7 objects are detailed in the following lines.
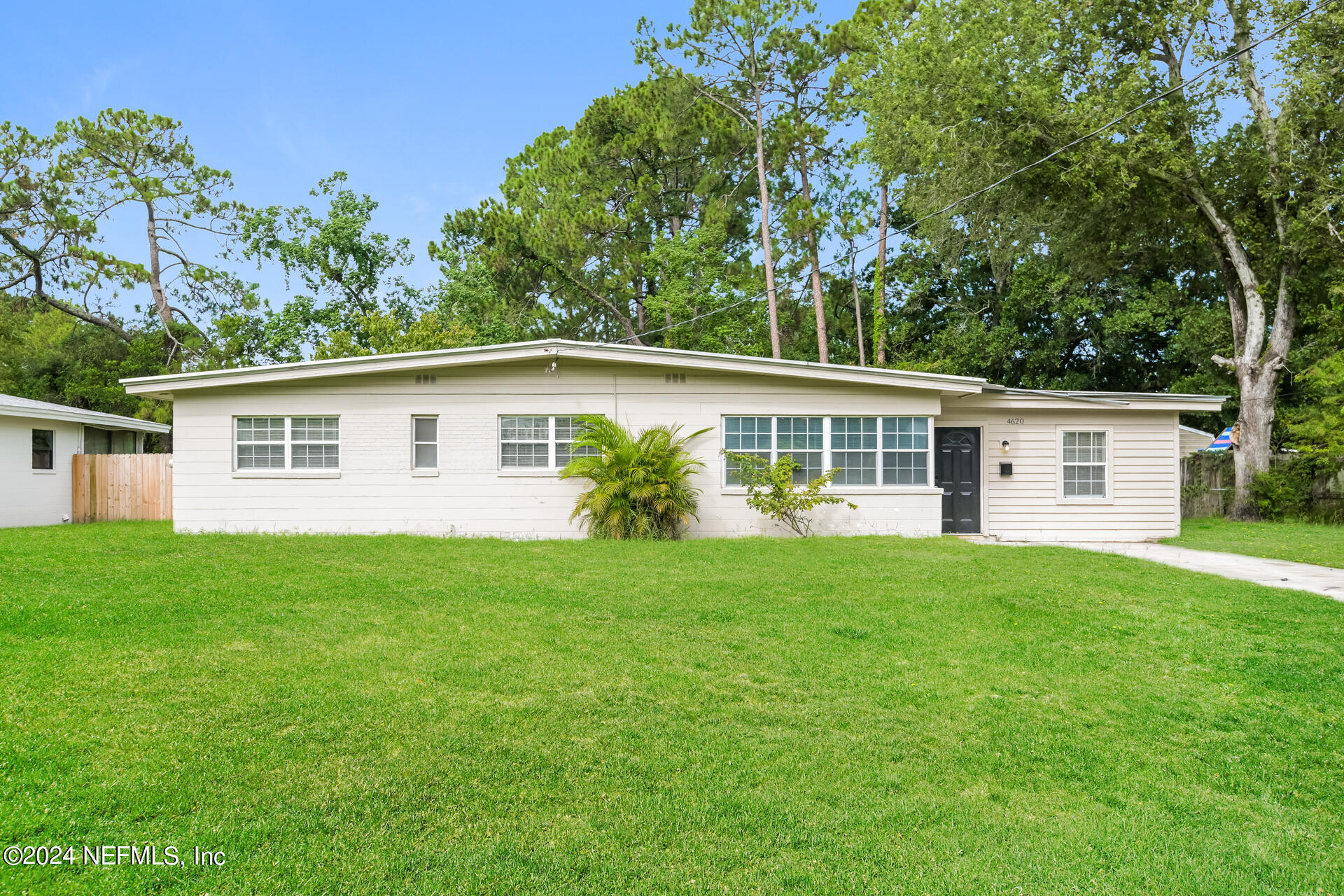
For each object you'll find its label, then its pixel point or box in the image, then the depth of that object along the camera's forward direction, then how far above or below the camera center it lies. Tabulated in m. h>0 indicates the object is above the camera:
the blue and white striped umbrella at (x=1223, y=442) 20.72 +0.03
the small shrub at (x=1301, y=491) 17.20 -1.04
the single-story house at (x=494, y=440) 12.76 +0.12
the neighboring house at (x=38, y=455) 15.36 -0.08
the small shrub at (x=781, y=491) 12.25 -0.69
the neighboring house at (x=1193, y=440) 18.53 +0.07
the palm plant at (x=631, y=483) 11.80 -0.52
